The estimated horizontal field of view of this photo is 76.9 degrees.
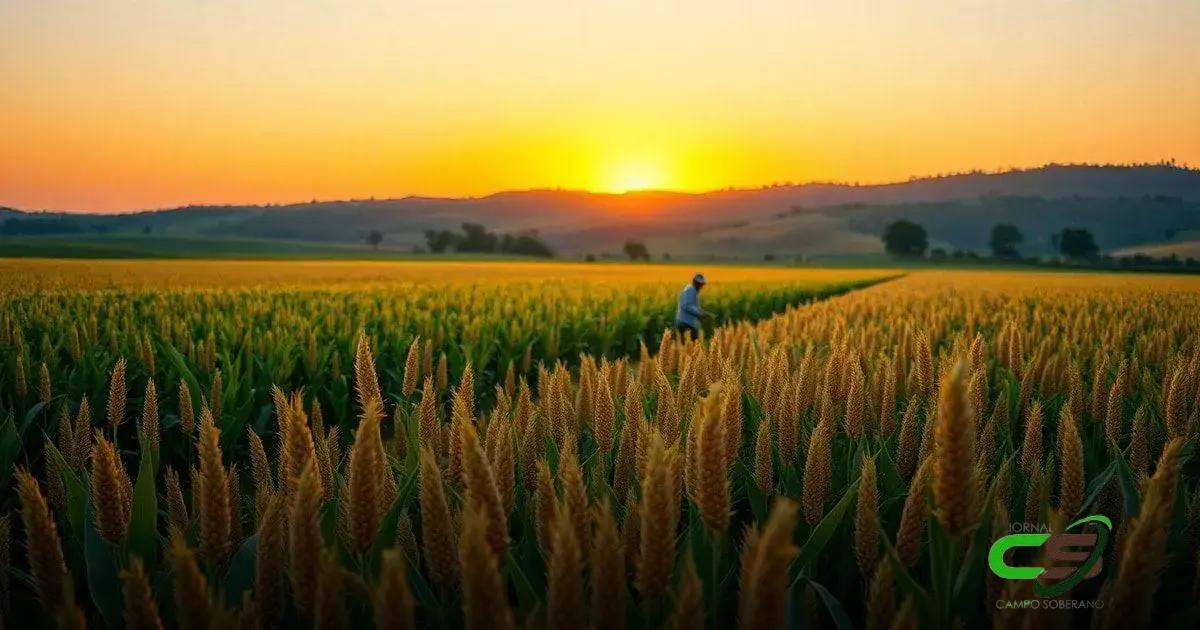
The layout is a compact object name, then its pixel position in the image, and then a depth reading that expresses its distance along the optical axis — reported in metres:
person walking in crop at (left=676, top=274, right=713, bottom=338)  15.30
